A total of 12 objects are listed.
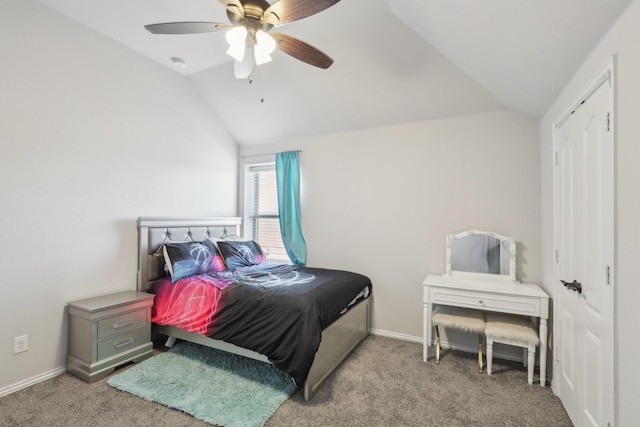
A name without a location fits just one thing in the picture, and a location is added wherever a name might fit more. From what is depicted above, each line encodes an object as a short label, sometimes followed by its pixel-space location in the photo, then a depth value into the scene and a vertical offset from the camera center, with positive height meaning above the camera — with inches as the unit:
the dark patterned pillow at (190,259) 115.8 -17.9
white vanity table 91.9 -23.7
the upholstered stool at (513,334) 90.6 -36.3
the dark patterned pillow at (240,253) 133.8 -17.7
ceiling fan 61.4 +42.8
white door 55.5 -9.6
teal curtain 151.6 +4.2
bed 85.2 -29.8
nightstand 91.7 -39.2
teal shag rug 77.1 -51.0
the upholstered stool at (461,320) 98.7 -35.7
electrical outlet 86.7 -38.3
